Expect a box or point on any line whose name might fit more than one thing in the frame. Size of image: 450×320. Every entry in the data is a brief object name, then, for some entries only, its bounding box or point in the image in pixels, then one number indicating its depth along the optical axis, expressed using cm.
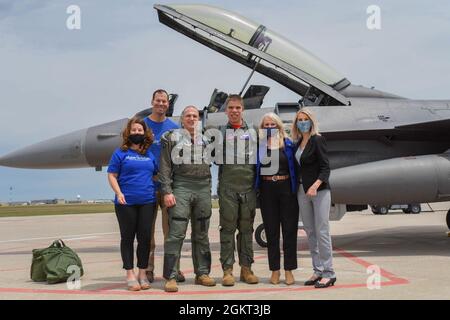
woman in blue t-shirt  506
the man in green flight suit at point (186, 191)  509
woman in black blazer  510
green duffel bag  566
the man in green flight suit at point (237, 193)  529
